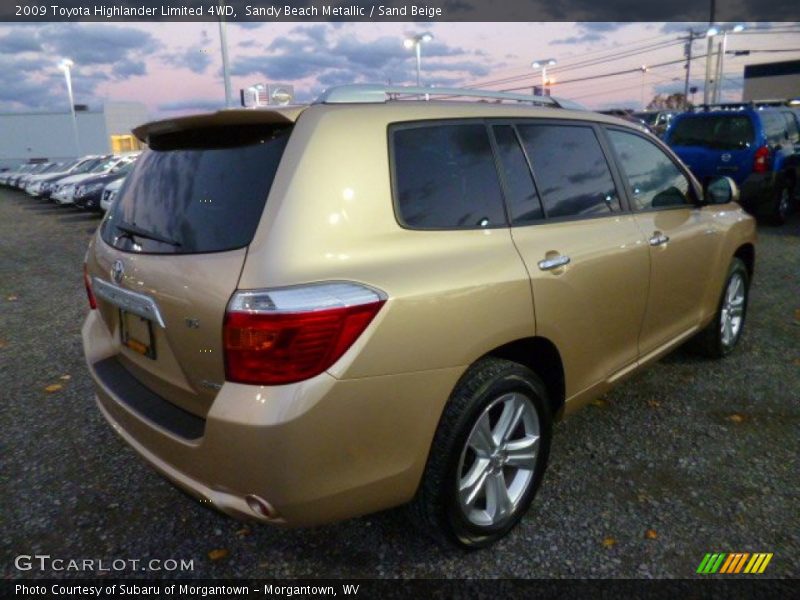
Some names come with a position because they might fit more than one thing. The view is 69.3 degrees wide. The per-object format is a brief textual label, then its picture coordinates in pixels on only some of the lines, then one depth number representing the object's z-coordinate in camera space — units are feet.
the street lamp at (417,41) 81.56
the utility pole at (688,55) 183.01
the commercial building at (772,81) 163.23
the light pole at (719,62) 101.41
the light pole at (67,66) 145.18
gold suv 5.87
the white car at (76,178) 54.39
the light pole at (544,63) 127.75
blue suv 30.27
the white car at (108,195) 43.44
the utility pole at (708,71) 99.13
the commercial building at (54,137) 194.80
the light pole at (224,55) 56.39
